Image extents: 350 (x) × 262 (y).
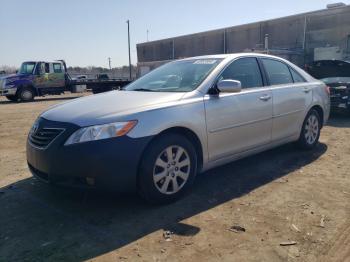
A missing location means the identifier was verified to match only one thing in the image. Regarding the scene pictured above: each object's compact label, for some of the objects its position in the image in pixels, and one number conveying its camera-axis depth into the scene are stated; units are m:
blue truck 19.80
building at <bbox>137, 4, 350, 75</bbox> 31.39
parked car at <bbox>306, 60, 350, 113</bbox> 9.14
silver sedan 3.29
